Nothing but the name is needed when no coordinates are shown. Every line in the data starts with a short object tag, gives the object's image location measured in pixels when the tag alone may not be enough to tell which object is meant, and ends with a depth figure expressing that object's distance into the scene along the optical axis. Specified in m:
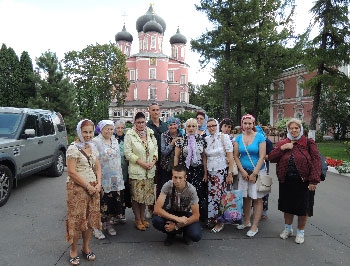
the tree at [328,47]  19.38
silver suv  6.14
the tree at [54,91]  23.14
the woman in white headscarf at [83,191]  3.51
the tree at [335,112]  25.33
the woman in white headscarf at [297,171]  4.14
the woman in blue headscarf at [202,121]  5.16
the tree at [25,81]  23.89
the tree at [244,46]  25.72
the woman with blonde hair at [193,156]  4.63
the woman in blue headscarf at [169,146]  4.82
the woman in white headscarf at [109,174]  4.38
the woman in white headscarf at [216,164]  4.64
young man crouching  4.02
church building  60.06
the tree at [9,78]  23.27
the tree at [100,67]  40.50
